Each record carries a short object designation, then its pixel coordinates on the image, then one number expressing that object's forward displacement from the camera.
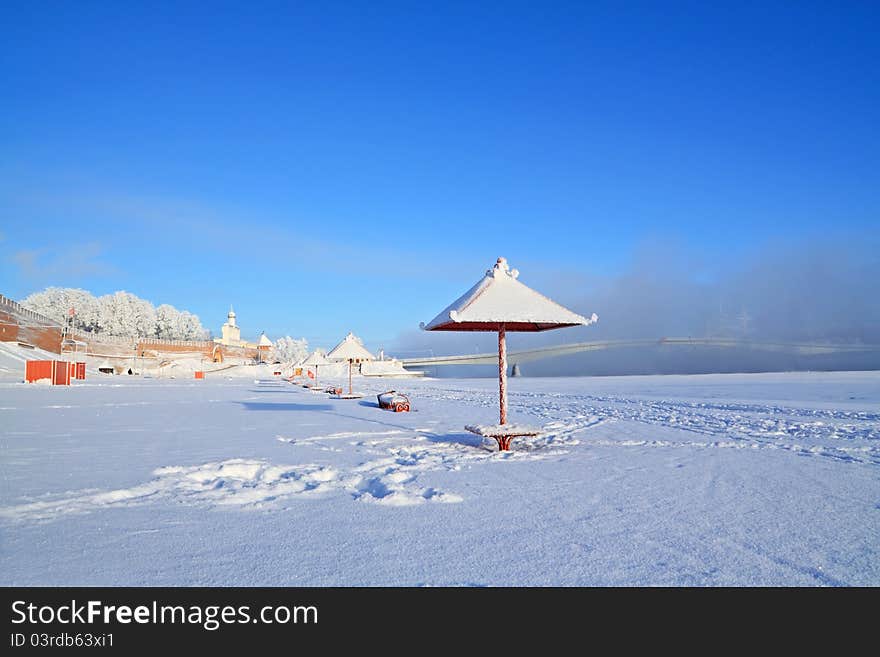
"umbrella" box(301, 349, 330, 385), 32.05
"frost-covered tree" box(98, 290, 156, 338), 103.62
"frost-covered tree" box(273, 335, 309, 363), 152.35
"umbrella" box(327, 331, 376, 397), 26.09
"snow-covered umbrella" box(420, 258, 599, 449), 9.25
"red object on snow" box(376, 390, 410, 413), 18.50
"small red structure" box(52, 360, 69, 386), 38.19
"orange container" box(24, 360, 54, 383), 37.93
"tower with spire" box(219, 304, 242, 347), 147.88
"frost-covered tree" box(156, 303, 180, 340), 116.25
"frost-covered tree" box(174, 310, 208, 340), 125.12
